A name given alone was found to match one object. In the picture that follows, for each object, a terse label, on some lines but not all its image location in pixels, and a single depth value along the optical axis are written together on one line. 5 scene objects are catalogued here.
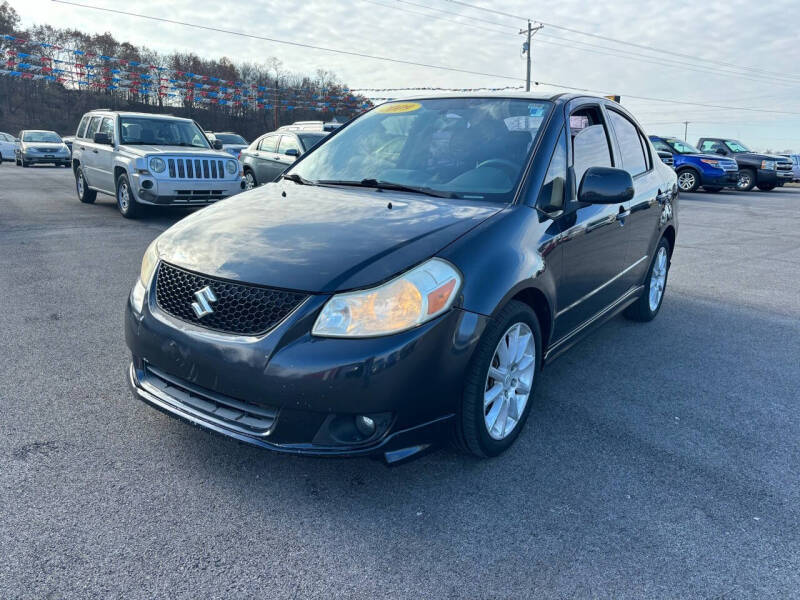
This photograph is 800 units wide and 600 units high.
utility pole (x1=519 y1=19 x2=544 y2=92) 40.33
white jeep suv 10.18
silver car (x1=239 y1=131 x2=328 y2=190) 13.24
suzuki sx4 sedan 2.34
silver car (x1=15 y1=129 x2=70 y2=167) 26.17
